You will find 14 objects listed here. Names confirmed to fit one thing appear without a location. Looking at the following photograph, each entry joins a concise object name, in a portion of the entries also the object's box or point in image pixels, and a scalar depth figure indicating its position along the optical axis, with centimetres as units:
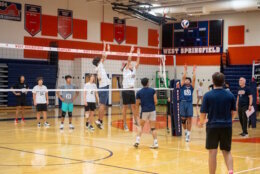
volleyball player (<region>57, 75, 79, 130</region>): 1498
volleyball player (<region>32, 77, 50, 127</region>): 1600
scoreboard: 3141
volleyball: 2478
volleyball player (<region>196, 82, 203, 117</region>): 2645
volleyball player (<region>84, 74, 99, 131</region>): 1491
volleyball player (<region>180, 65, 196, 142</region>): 1248
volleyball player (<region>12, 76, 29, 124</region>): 1788
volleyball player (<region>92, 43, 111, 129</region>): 1424
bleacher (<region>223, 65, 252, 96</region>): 2918
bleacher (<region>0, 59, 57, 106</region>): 2469
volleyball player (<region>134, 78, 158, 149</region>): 1081
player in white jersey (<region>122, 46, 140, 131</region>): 1410
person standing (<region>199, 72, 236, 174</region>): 661
